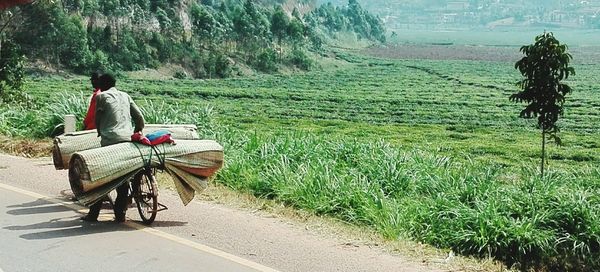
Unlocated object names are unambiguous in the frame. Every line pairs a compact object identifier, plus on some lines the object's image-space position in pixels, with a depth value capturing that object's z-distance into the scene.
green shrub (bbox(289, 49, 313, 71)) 91.38
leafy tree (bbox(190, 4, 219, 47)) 81.56
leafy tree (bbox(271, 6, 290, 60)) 93.94
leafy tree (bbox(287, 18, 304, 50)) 95.38
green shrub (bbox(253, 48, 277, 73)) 84.38
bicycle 7.19
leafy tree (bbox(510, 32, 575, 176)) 13.40
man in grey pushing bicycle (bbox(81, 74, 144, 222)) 7.16
